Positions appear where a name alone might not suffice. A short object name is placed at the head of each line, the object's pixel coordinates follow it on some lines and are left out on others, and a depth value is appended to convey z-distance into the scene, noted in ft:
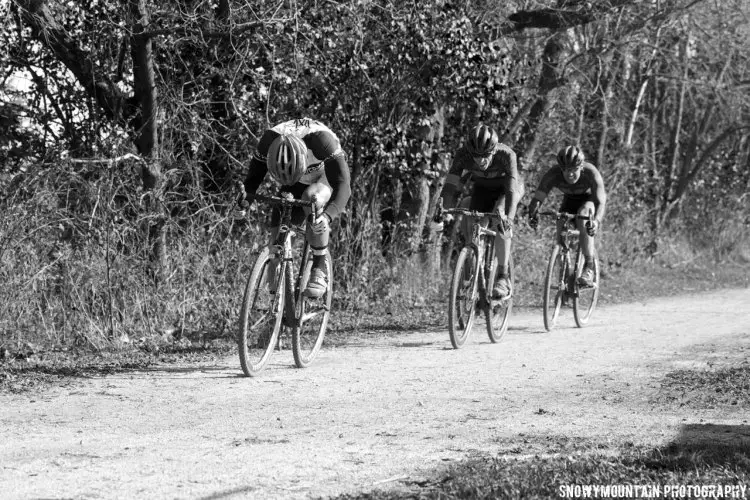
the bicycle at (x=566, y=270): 78.54
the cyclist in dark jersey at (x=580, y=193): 77.56
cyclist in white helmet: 52.21
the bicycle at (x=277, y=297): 50.93
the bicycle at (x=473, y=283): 65.21
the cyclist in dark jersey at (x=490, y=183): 65.57
